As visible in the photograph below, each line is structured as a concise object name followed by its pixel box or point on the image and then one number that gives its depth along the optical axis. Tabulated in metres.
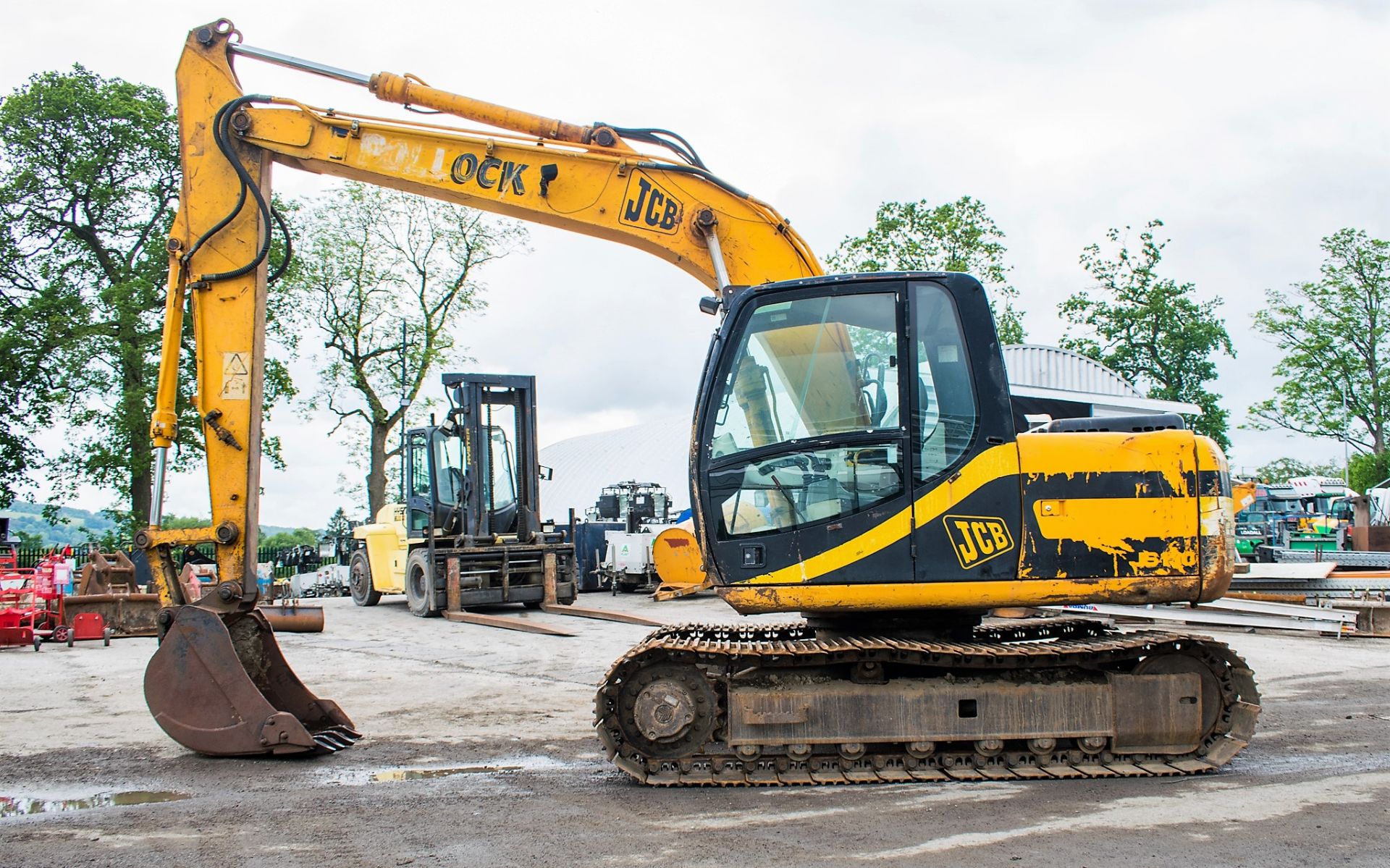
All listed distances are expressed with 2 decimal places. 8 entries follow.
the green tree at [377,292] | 39.31
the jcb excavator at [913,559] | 5.87
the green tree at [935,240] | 37.28
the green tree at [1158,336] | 48.47
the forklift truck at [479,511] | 16.20
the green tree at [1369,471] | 47.03
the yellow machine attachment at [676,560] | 20.25
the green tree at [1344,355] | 51.41
